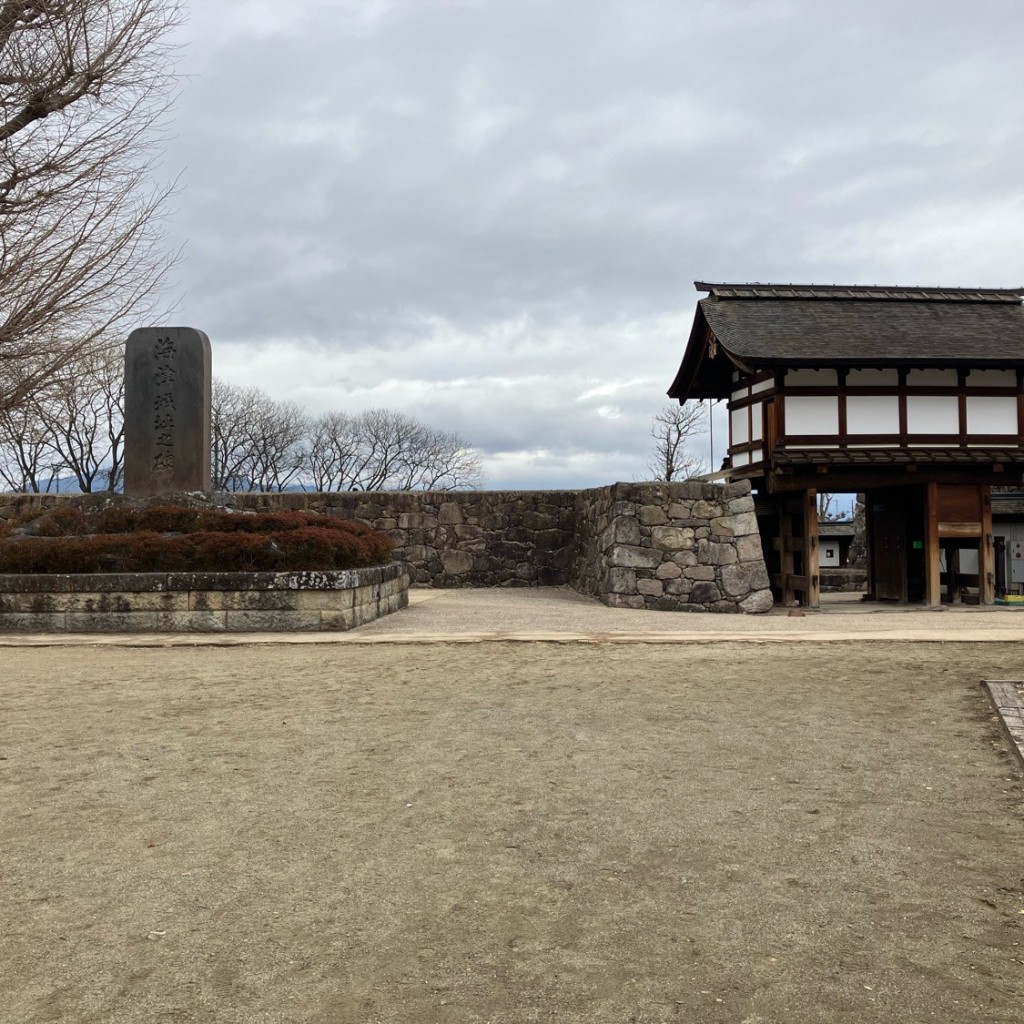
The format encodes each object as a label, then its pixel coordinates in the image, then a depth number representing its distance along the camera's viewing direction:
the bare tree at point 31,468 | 36.56
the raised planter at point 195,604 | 10.21
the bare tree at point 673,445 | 34.69
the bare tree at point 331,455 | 46.81
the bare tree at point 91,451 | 35.53
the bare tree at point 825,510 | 50.50
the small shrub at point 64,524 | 11.68
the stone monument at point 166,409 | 12.69
